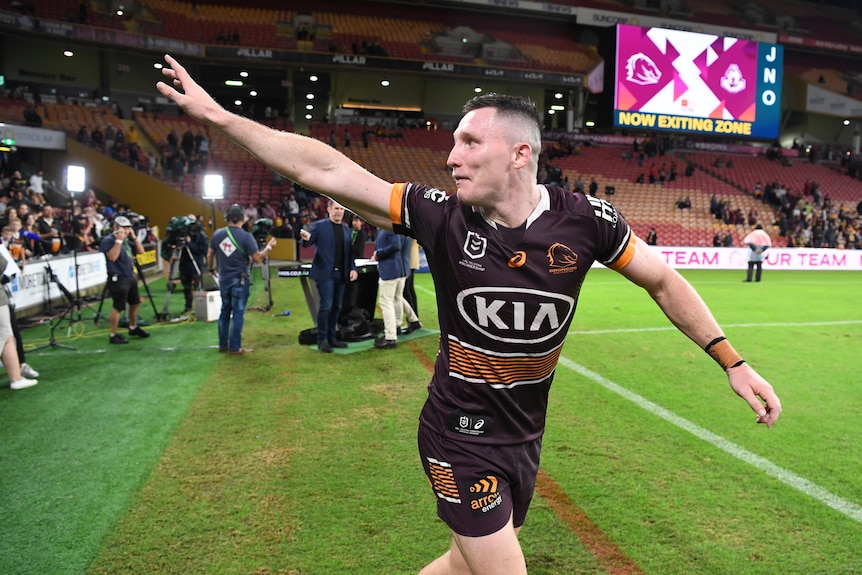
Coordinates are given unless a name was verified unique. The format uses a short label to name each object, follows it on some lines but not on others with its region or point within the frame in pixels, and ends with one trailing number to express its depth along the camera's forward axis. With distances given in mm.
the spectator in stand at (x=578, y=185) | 30700
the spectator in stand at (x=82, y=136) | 26375
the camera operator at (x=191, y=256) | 12125
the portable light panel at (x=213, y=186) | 15094
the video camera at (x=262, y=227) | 11744
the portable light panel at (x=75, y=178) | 12883
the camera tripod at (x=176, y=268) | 11923
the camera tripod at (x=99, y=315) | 10956
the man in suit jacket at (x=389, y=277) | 8844
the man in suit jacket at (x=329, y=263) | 8516
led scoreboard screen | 29562
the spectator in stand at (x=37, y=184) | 21444
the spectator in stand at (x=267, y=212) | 24828
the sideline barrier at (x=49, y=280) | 11047
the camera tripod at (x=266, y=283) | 12752
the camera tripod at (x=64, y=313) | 9086
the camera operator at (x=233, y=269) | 8531
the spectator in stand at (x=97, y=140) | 26483
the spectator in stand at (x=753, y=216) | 30750
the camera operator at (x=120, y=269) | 9297
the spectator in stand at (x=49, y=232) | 13768
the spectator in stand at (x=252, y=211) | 24111
